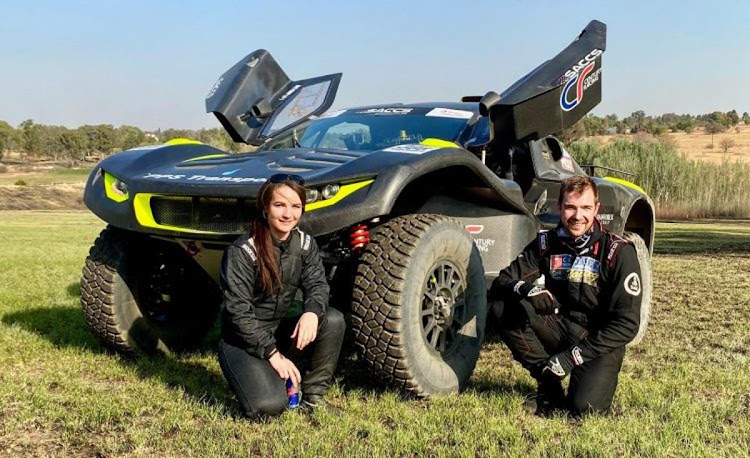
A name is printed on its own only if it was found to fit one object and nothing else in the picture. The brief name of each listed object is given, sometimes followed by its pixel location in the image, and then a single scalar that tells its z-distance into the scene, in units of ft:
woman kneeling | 12.18
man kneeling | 12.92
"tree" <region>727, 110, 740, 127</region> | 331.63
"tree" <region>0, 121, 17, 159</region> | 338.75
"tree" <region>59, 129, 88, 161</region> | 338.34
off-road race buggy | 13.03
